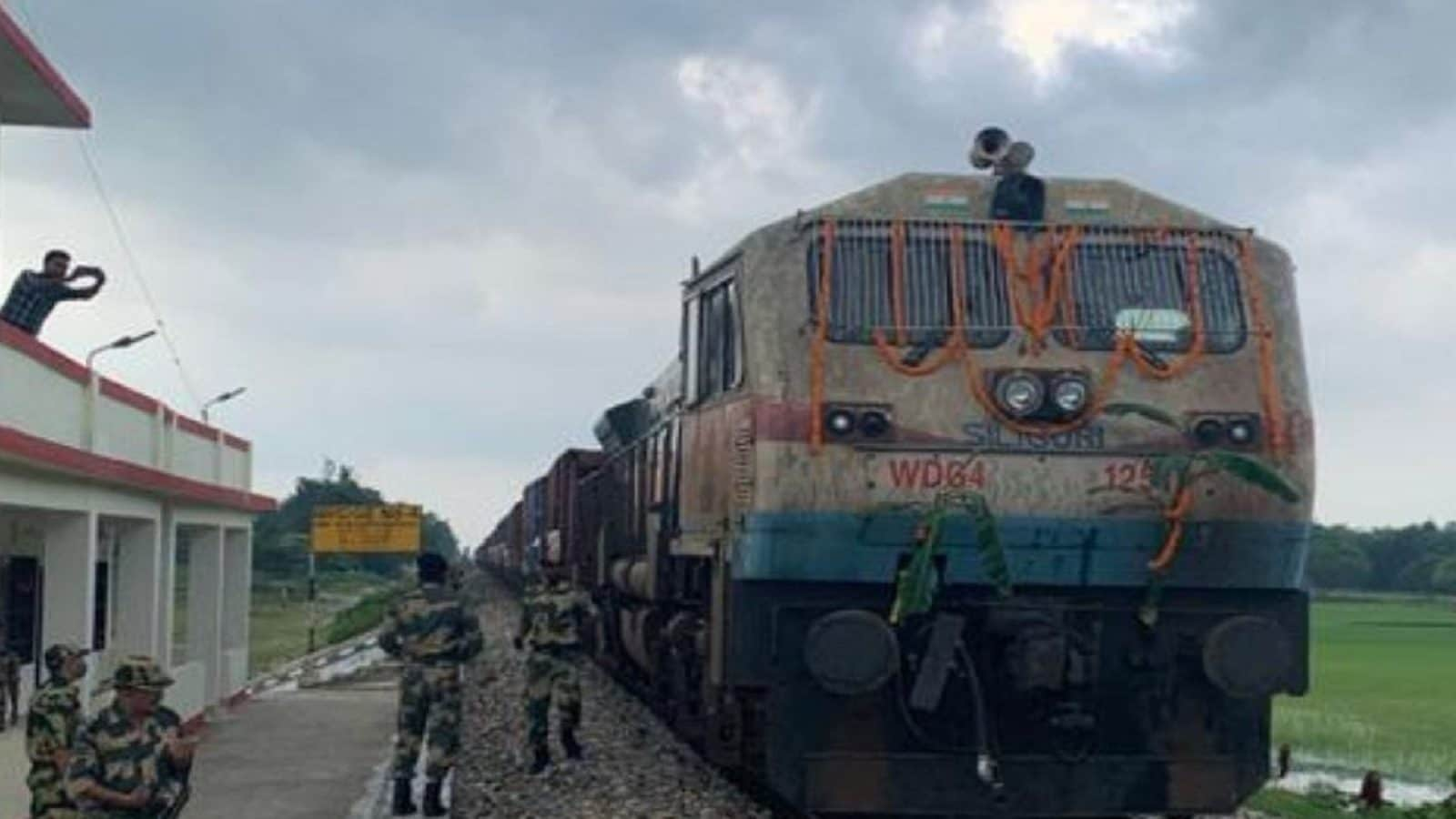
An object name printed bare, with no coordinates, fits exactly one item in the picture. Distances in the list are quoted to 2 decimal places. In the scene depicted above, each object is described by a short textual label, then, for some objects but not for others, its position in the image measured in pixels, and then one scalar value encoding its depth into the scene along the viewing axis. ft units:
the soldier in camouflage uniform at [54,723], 26.48
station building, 35.19
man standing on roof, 41.96
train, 30.40
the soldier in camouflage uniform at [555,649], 46.55
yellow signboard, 103.30
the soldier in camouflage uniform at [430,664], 39.58
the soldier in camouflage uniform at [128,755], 23.41
